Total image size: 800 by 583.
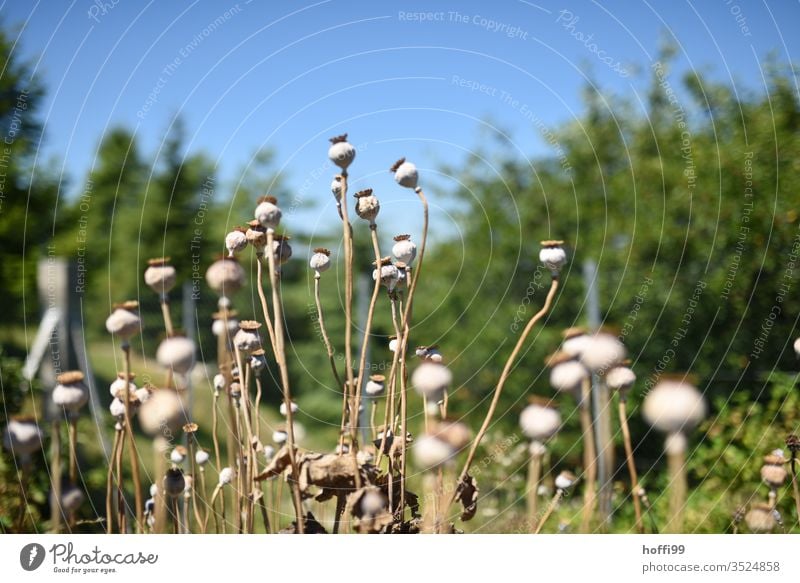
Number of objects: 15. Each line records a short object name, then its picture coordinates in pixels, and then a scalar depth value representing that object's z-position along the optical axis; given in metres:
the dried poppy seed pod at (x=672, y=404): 0.62
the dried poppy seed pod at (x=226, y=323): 0.75
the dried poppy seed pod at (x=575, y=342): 0.73
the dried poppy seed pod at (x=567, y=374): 0.70
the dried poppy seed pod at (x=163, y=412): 0.73
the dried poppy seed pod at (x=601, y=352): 0.74
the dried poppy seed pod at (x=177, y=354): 0.70
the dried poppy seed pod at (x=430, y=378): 0.73
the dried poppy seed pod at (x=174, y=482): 0.75
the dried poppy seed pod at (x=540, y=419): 0.75
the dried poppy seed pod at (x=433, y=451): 0.75
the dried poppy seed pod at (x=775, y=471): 0.84
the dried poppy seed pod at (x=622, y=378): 0.73
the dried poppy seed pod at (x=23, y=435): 0.71
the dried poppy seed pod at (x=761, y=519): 1.01
